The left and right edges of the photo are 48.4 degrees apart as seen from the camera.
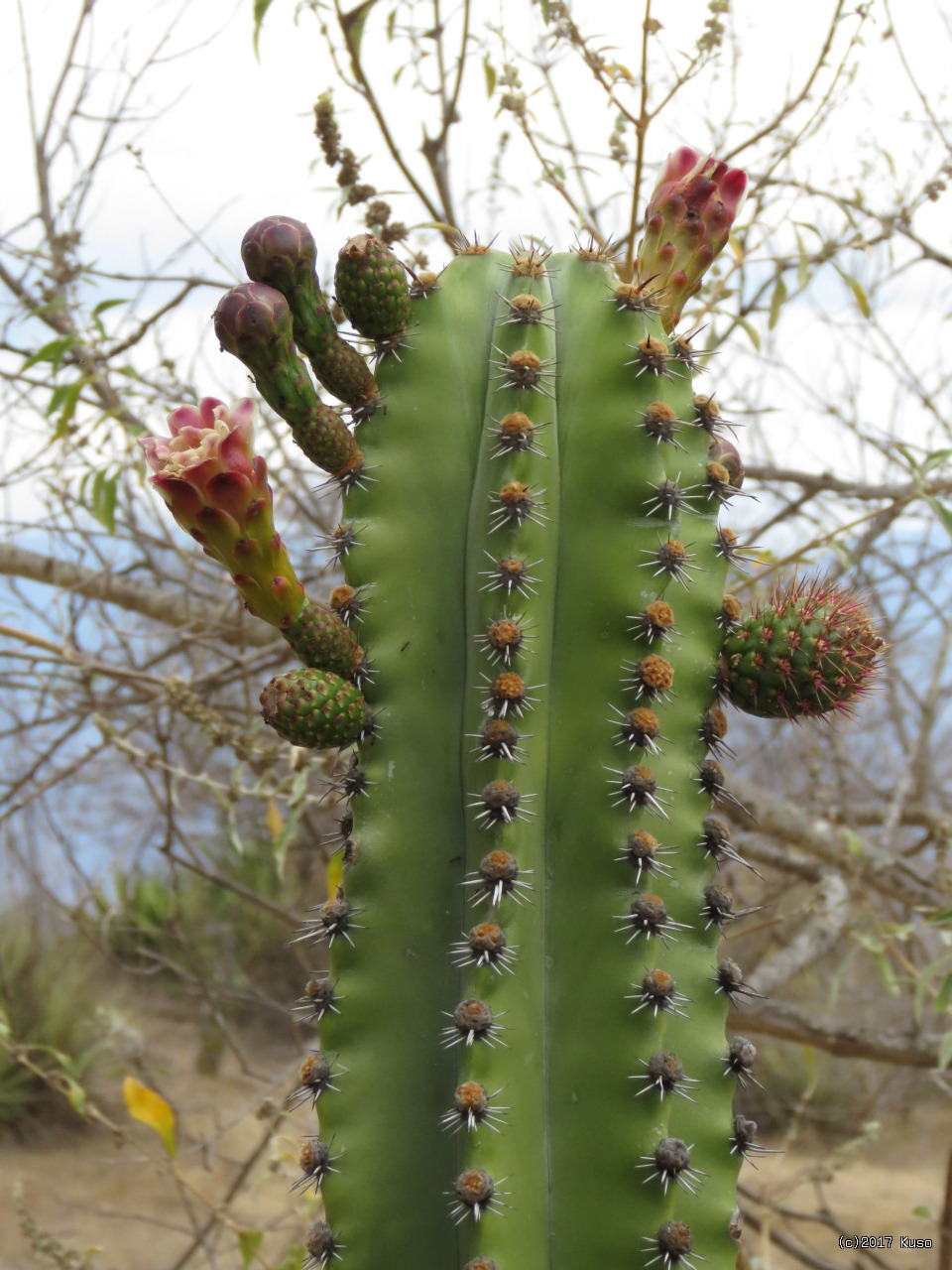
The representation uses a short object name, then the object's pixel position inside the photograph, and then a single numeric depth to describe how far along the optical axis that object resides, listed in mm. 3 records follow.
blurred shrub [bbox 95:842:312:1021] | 5820
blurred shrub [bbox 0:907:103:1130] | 4996
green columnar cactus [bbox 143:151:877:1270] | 824
